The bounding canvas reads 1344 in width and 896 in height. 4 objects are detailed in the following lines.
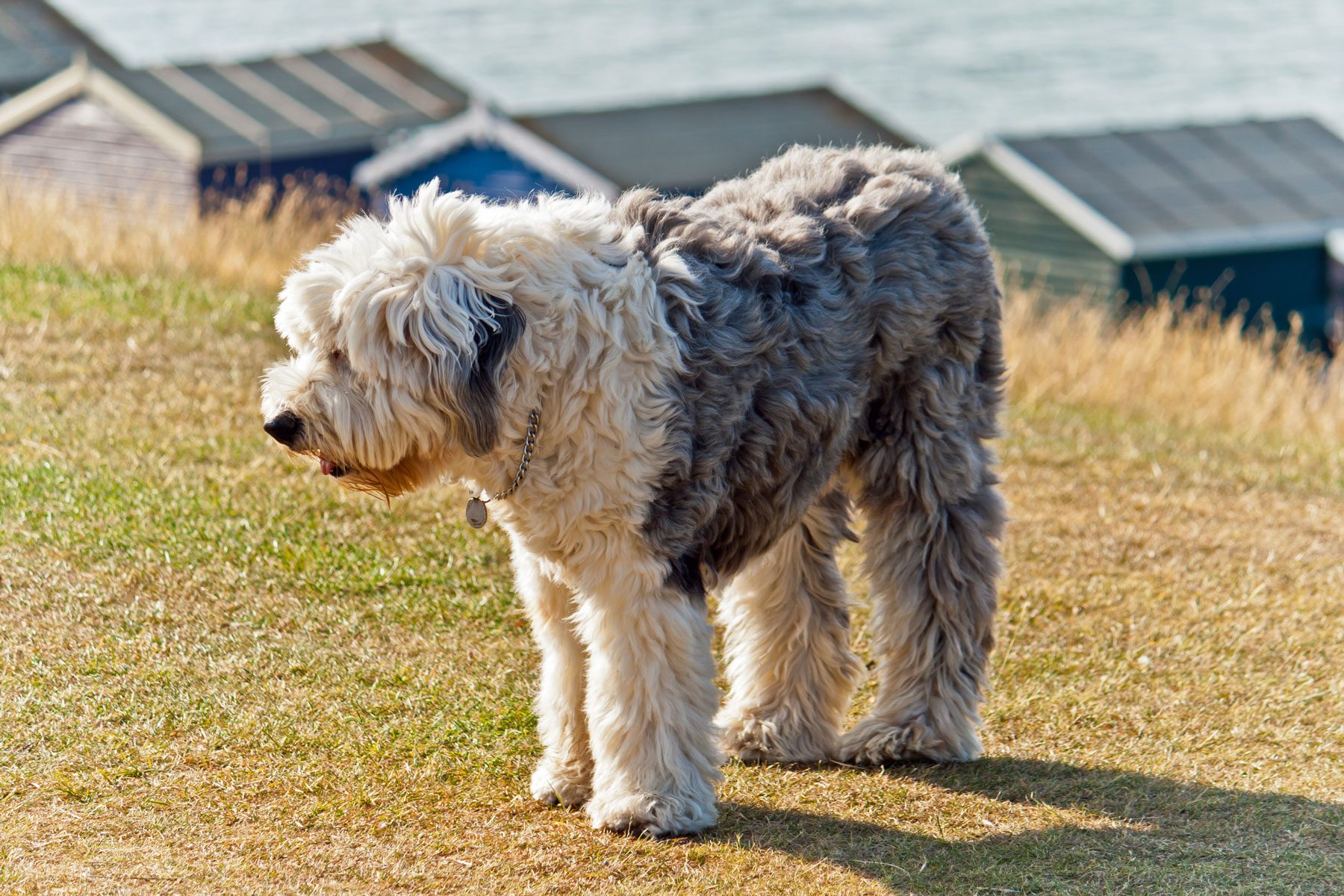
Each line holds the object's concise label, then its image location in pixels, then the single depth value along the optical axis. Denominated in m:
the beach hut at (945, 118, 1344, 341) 22.91
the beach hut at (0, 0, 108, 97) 32.25
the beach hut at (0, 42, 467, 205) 25.02
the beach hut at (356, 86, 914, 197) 24.38
